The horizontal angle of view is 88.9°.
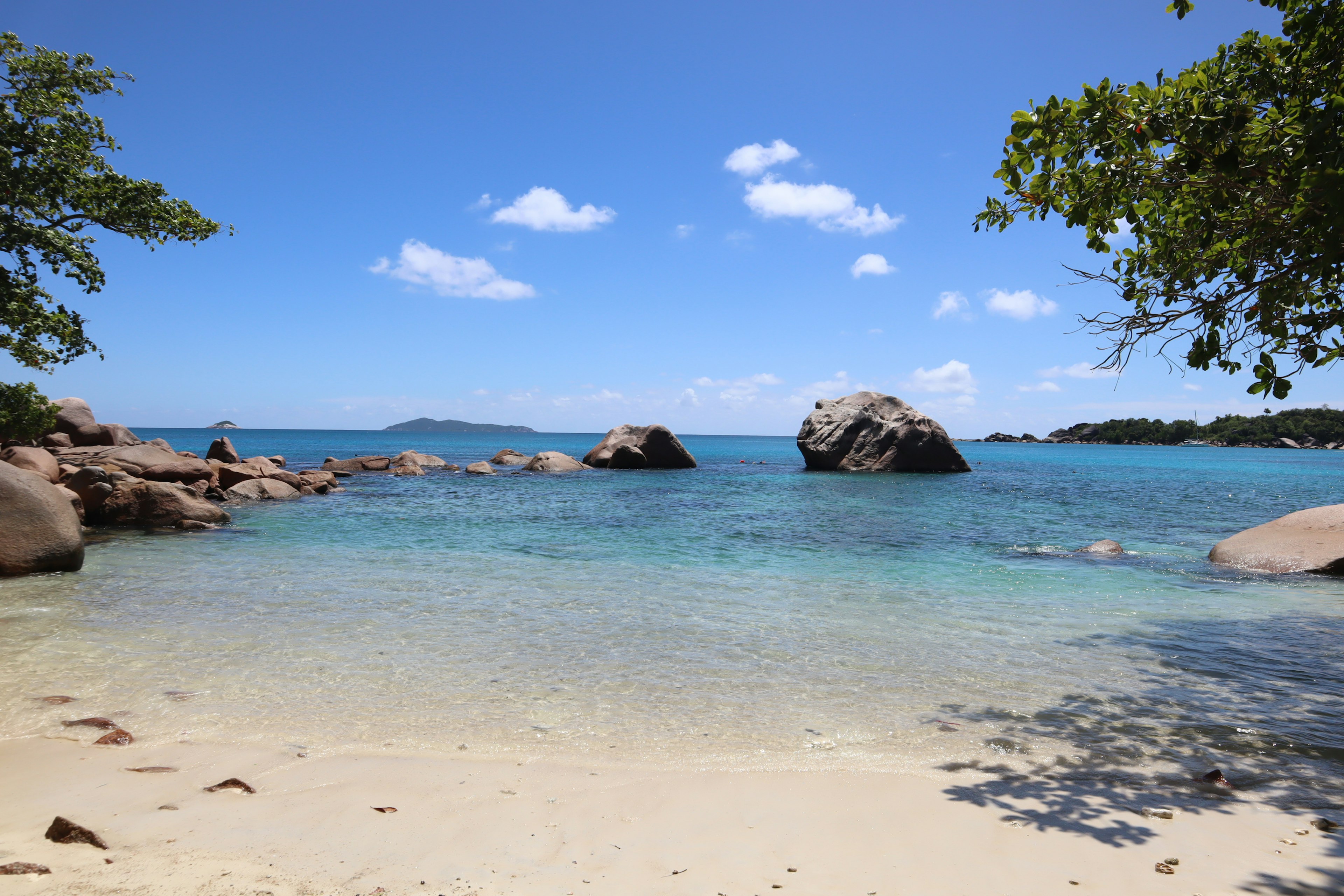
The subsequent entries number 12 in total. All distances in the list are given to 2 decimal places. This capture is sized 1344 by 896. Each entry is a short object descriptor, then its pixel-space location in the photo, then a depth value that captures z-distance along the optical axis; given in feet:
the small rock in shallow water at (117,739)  16.76
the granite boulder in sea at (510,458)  166.09
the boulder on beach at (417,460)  137.39
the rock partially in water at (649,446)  141.28
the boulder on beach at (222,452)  98.73
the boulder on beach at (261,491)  76.54
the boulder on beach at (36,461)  58.70
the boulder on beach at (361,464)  128.98
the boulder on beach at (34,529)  35.50
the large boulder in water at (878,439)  134.92
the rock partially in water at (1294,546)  44.06
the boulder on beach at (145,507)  55.98
